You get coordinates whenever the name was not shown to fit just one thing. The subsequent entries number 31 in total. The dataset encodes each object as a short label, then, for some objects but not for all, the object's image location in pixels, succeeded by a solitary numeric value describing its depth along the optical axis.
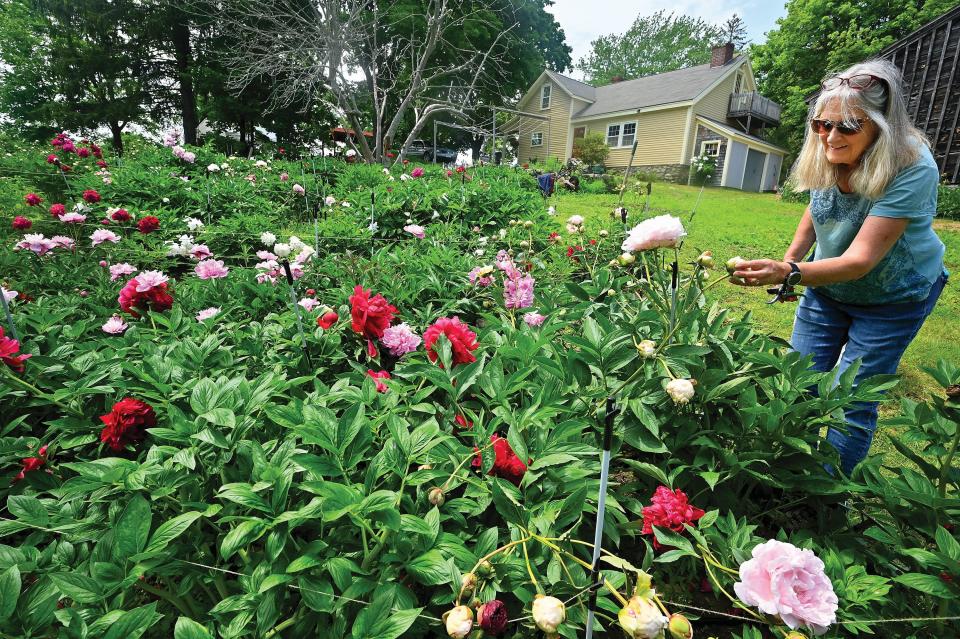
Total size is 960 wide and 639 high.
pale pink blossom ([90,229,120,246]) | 2.19
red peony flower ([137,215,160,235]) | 2.51
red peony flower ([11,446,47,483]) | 0.97
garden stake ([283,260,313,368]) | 1.24
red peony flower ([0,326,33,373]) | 1.02
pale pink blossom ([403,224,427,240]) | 2.58
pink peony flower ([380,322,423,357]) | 1.36
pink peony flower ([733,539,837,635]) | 0.65
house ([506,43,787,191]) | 18.52
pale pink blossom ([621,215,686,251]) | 1.00
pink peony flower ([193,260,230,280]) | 1.76
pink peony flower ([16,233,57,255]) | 1.92
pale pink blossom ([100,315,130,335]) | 1.45
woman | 1.33
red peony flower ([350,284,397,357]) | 1.28
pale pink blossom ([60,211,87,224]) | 2.39
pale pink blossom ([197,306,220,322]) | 1.50
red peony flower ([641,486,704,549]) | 0.91
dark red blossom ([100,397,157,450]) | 0.98
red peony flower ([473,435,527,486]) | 0.95
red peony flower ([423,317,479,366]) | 1.17
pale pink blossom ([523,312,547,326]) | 1.58
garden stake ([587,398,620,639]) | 0.58
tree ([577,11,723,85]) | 34.69
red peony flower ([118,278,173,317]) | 1.46
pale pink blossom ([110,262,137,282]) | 1.85
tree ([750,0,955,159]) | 19.69
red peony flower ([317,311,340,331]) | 1.43
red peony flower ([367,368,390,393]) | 1.22
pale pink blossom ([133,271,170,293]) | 1.44
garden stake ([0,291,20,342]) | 1.18
